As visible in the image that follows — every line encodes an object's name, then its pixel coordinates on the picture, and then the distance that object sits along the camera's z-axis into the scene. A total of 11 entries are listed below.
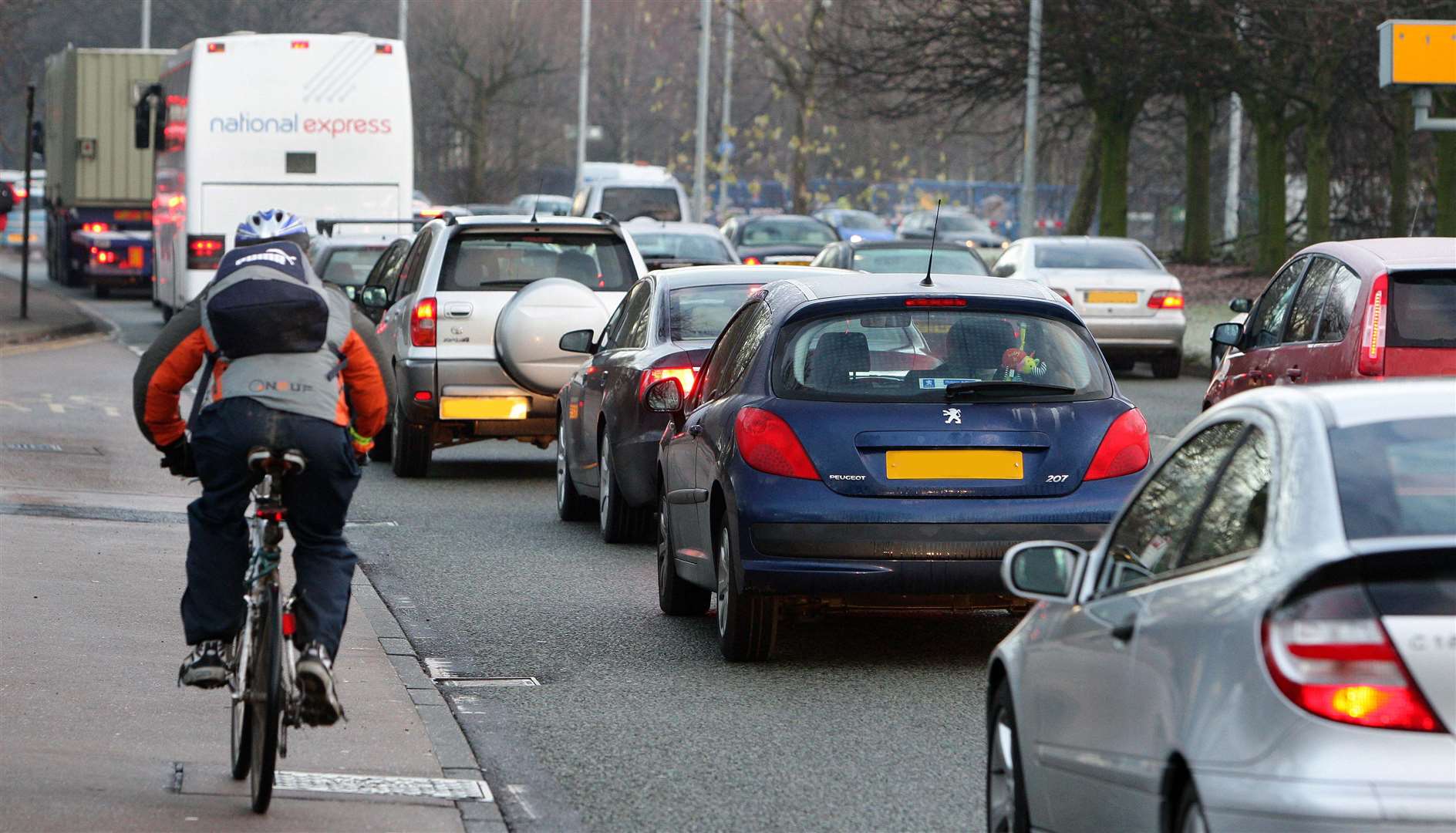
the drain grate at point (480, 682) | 16.86
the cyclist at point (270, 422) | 12.46
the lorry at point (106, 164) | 82.50
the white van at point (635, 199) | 68.25
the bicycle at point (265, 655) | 12.13
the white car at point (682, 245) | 50.87
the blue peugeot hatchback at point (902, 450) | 16.95
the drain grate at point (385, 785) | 13.13
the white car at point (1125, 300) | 51.25
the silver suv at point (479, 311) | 31.53
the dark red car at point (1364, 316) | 21.82
